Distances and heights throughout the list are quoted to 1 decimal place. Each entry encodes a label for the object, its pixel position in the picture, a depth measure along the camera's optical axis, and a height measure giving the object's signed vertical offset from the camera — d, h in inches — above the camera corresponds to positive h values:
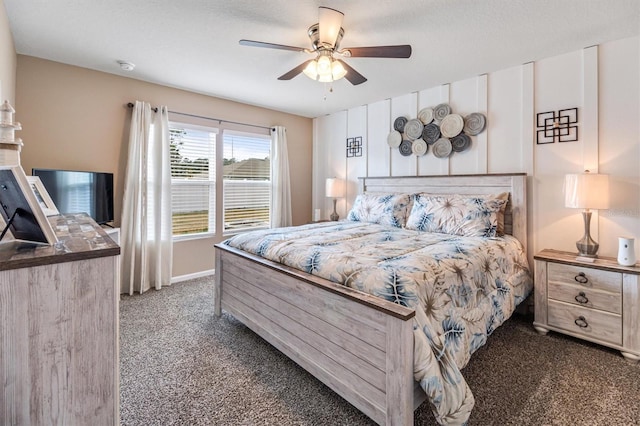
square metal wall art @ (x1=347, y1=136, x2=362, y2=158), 179.0 +37.6
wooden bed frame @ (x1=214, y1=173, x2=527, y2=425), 54.7 -28.3
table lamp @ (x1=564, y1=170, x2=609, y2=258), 93.4 +4.4
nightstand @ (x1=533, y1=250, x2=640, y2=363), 85.5 -28.3
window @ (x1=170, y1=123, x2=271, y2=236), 153.6 +16.0
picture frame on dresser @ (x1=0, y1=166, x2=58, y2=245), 37.2 -0.1
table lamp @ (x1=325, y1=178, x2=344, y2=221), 181.6 +11.9
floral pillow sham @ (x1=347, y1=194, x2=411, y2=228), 136.3 -0.3
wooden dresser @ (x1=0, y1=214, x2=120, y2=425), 34.4 -15.5
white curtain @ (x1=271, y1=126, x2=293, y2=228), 185.6 +19.7
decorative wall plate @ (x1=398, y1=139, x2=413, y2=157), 152.8 +31.4
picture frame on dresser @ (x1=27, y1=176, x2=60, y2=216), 65.7 +2.7
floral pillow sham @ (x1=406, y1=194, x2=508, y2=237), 109.7 -2.5
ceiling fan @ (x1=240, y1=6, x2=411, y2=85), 78.3 +44.7
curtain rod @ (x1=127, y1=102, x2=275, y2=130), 135.6 +48.1
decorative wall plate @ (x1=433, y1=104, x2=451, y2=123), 137.6 +45.1
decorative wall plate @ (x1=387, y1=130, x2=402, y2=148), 156.0 +36.8
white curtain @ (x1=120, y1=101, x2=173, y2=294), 134.3 +1.3
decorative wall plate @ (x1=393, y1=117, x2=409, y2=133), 153.9 +44.2
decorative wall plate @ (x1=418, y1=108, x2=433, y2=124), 143.3 +45.3
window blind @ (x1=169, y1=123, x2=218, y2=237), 152.0 +16.0
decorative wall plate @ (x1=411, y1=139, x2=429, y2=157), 145.8 +30.1
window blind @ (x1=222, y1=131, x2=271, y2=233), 170.7 +16.6
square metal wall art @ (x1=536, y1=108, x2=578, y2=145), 107.3 +30.4
